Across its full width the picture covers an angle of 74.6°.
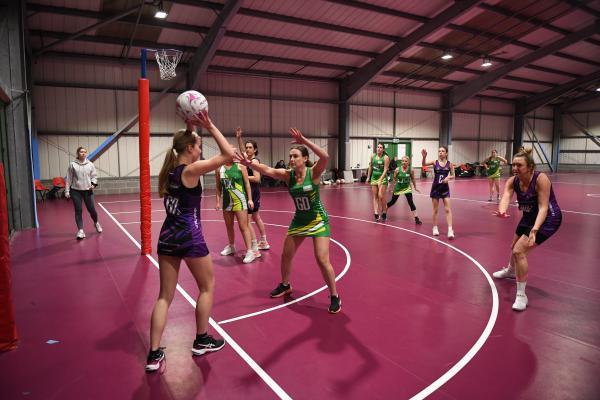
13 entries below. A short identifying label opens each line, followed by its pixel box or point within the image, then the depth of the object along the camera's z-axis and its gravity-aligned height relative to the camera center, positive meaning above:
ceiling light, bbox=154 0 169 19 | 13.60 +5.33
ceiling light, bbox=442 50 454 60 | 21.17 +5.81
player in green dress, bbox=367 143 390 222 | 11.12 -0.46
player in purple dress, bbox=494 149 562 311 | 4.95 -0.61
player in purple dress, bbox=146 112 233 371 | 3.37 -0.51
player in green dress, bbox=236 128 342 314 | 4.81 -0.53
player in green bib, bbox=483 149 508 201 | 15.17 -0.35
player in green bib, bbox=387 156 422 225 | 10.57 -0.48
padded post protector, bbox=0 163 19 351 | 3.88 -1.22
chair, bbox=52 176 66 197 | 17.00 -0.84
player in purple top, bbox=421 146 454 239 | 9.12 -0.46
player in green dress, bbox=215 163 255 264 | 6.91 -0.48
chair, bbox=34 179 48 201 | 16.12 -0.96
